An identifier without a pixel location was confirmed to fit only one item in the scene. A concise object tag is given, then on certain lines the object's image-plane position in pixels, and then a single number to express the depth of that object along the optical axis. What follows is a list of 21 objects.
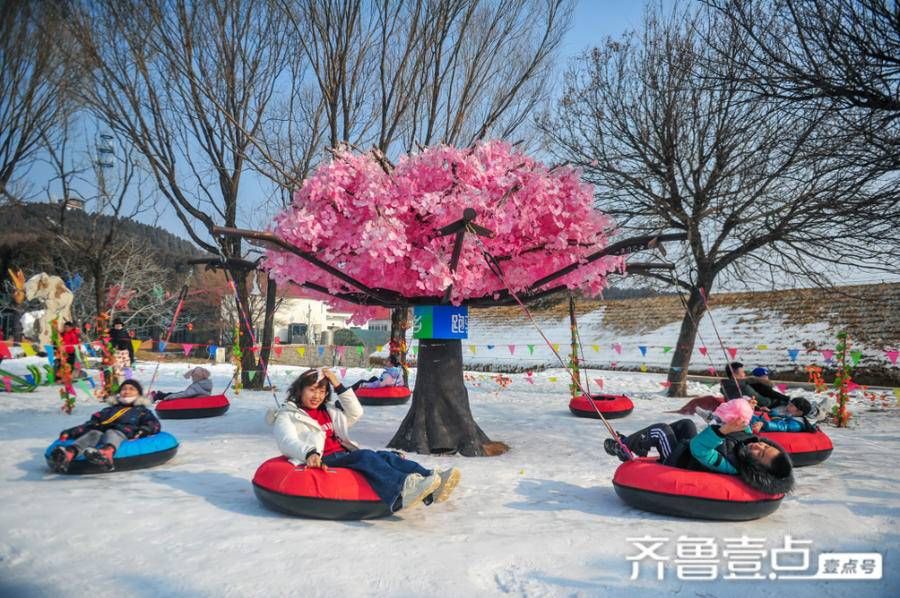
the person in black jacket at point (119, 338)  13.91
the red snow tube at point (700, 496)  4.85
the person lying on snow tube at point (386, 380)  12.92
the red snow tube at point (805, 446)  7.02
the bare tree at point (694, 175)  12.10
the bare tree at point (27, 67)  12.95
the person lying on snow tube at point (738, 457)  4.92
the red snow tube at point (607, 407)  11.11
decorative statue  19.77
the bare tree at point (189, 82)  12.24
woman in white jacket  4.85
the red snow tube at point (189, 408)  10.30
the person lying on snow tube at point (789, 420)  7.38
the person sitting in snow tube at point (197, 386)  10.70
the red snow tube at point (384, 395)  12.45
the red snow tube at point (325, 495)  4.82
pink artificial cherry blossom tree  7.11
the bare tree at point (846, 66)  6.71
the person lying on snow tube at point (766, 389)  8.89
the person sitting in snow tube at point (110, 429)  6.05
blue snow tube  6.17
